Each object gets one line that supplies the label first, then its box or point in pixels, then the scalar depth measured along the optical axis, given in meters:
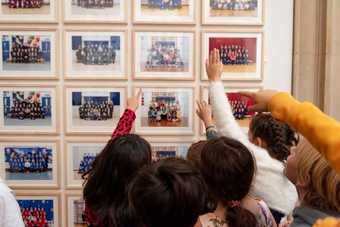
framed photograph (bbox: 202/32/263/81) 2.86
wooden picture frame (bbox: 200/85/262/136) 2.87
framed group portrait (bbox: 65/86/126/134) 2.86
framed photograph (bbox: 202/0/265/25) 2.85
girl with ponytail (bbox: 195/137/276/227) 1.69
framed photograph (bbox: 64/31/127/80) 2.83
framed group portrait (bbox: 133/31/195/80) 2.84
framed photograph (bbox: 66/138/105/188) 2.89
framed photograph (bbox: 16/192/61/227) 2.92
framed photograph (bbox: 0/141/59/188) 2.89
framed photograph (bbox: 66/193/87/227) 2.91
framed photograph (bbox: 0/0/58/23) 2.82
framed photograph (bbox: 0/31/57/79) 2.83
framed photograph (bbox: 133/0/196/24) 2.82
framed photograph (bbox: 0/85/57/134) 2.86
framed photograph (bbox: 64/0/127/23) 2.81
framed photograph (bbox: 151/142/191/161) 2.88
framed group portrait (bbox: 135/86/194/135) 2.87
